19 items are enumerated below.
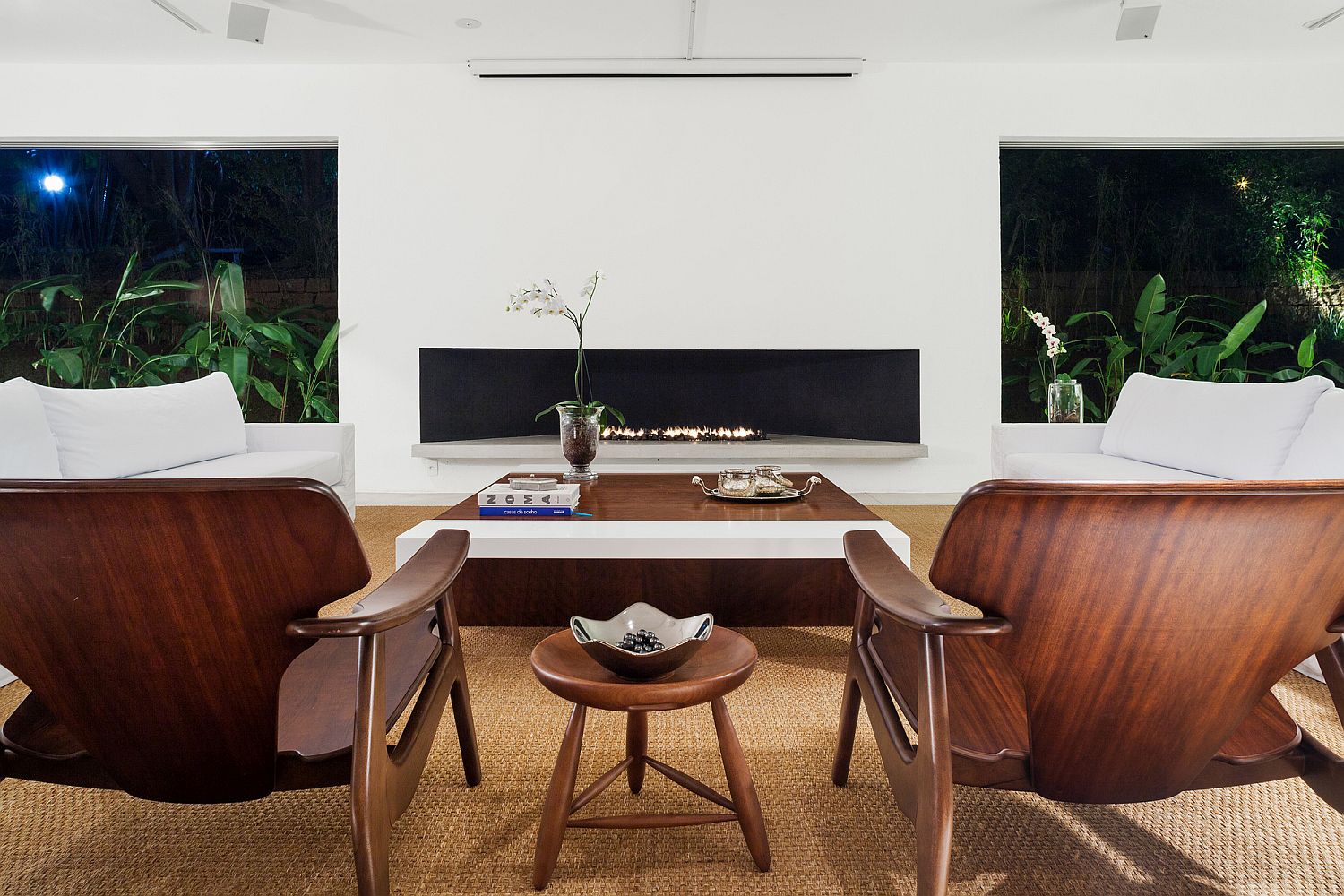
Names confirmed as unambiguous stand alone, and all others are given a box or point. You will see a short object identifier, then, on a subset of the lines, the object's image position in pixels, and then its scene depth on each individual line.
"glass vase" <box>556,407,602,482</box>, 2.94
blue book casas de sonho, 2.41
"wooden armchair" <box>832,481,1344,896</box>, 0.91
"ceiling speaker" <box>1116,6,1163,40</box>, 4.18
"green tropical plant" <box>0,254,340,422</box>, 5.00
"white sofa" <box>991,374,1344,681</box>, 2.61
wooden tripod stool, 1.11
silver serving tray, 2.62
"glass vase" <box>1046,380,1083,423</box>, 4.04
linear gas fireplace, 5.21
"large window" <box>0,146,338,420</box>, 5.26
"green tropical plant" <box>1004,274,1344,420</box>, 5.00
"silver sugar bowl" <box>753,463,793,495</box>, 2.67
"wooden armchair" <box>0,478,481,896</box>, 0.96
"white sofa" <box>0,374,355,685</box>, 2.54
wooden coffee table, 2.47
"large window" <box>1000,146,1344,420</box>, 5.23
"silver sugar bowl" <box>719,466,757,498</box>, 2.66
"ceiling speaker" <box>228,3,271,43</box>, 4.14
